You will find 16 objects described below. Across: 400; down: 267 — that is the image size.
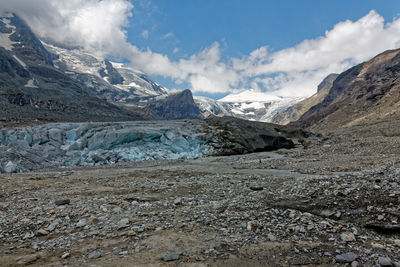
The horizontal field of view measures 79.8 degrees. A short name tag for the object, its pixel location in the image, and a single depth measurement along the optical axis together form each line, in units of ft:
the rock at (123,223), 24.24
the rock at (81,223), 25.05
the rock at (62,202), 32.58
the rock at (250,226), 22.50
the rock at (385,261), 15.87
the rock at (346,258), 16.76
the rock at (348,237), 19.35
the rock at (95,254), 18.68
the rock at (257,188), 37.65
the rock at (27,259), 18.57
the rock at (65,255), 18.92
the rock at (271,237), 20.48
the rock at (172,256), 18.00
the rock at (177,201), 31.44
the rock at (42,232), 23.59
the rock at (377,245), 18.09
